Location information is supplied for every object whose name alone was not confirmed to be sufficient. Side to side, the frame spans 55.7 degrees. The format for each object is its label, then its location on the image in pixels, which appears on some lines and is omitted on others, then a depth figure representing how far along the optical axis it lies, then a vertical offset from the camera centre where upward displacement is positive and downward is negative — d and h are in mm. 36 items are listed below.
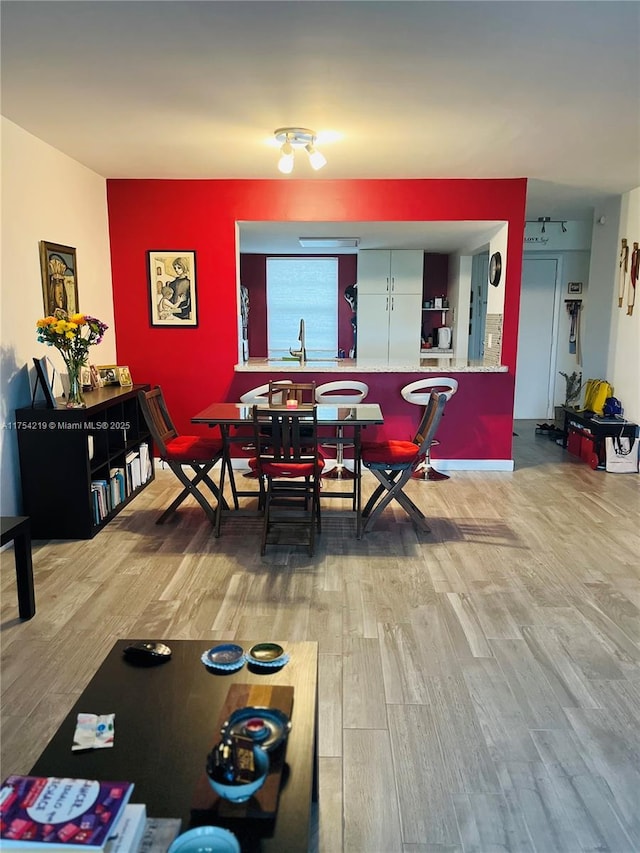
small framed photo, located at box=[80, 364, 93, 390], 4514 -442
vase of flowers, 3738 -130
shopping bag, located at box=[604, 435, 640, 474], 5578 -1223
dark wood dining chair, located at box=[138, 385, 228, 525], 4062 -895
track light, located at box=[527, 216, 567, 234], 7340 +1189
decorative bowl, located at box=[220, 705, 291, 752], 1467 -993
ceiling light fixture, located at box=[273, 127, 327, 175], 3709 +1102
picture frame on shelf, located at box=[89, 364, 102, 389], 4664 -452
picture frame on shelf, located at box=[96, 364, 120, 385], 4887 -438
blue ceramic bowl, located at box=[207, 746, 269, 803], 1314 -1010
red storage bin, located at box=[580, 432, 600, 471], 5735 -1250
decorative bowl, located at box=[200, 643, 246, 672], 1805 -1011
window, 8789 +264
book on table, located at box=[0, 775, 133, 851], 1121 -951
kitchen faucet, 5379 -324
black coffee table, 1310 -1047
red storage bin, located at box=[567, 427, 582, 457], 6167 -1239
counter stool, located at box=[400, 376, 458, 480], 5312 -643
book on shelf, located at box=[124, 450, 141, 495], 4669 -1164
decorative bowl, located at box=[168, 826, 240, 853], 1186 -1019
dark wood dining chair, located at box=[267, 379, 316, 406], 4043 -519
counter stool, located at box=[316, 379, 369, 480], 5160 -660
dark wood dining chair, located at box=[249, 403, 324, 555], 3562 -849
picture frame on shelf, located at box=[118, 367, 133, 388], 4934 -468
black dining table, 3820 -629
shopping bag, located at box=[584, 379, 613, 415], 6121 -748
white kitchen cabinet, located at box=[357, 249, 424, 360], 7582 +243
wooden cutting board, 1306 -1045
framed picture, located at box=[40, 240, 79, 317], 4082 +289
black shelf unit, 3713 -921
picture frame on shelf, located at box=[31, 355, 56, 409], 3744 -387
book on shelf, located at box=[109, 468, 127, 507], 4324 -1199
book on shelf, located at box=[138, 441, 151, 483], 4998 -1177
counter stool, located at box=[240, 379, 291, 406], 5010 -646
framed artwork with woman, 5328 +270
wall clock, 5473 +467
